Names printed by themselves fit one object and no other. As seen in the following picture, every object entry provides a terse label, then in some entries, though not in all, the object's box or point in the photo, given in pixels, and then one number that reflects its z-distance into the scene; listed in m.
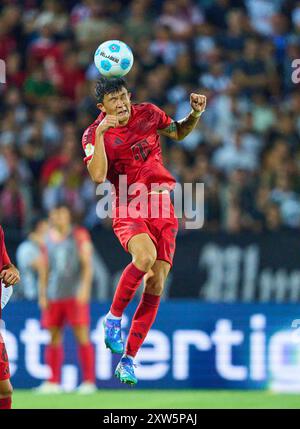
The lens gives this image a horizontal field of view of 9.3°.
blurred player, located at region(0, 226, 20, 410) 13.28
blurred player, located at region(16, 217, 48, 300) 22.60
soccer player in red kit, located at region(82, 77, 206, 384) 14.17
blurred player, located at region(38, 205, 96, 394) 22.20
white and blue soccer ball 13.82
